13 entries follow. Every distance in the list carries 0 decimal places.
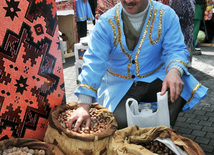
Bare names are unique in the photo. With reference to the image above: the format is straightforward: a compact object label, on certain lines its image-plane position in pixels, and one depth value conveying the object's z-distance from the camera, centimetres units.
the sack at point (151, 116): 256
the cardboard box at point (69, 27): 800
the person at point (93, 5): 891
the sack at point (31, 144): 214
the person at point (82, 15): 750
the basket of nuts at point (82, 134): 210
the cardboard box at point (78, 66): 523
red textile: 218
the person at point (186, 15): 533
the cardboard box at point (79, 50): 502
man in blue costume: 278
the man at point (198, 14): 711
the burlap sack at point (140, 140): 230
